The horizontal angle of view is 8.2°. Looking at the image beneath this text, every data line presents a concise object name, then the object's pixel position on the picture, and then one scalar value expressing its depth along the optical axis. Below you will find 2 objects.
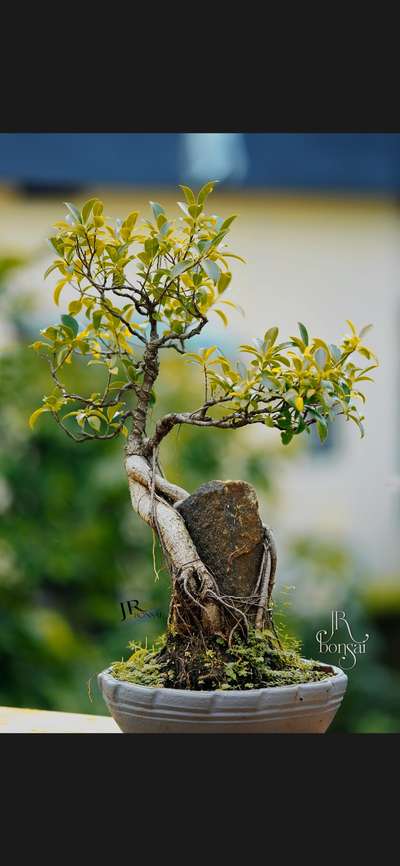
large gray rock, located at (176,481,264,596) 3.09
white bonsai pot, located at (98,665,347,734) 2.98
